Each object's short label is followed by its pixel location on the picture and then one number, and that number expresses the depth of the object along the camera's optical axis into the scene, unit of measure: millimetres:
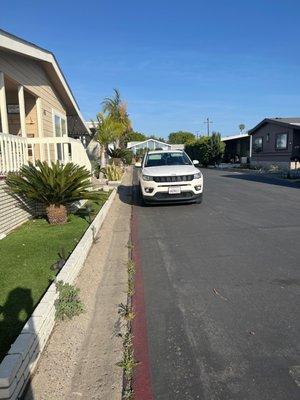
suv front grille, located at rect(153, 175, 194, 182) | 11047
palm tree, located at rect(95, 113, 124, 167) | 23188
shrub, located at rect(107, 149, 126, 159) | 29828
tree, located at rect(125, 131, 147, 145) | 104475
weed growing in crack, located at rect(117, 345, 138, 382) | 3116
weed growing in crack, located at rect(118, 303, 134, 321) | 4111
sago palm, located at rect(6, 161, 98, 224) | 8086
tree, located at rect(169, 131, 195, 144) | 123062
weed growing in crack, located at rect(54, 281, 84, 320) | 4078
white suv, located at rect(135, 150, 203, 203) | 11031
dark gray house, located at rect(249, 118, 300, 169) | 29719
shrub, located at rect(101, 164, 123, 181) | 20391
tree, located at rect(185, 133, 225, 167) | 44000
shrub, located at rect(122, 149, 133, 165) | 46438
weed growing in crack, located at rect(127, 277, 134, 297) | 4785
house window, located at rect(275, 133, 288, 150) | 30938
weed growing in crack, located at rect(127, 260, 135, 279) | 5516
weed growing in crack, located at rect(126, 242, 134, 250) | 7084
